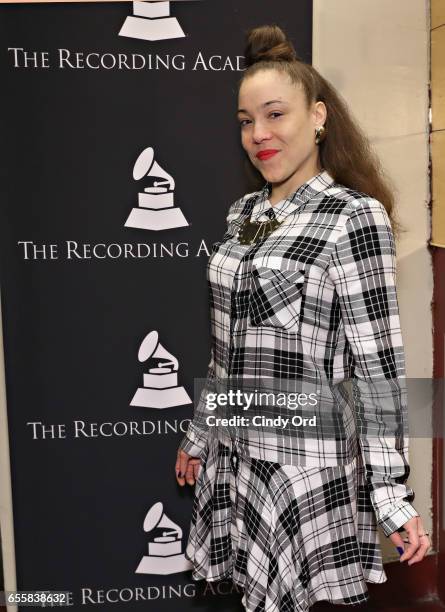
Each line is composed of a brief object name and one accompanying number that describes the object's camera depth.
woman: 1.42
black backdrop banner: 2.07
